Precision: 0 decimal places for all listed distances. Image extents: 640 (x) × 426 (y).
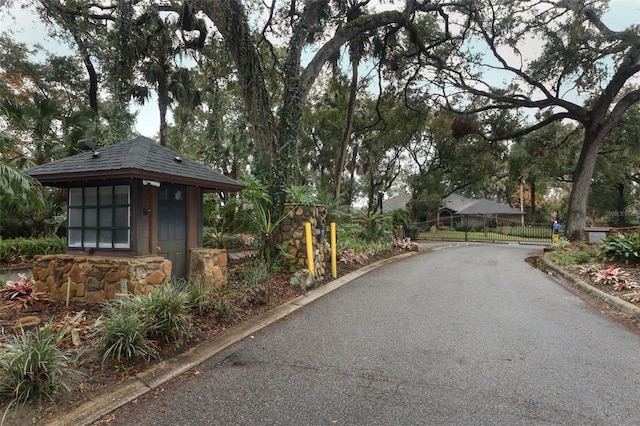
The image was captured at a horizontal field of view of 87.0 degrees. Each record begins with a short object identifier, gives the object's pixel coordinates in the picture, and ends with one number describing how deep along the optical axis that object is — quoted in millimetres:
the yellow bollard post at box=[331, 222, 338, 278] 7836
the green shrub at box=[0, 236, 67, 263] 9023
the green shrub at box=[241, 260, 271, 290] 5991
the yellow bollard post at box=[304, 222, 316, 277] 6852
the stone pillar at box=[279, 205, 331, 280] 7316
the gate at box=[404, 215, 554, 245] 22484
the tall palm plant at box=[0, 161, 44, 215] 4277
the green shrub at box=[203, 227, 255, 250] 9383
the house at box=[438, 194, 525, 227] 34219
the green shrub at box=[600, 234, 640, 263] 7811
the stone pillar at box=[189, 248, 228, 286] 5680
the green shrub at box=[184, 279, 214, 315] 4424
